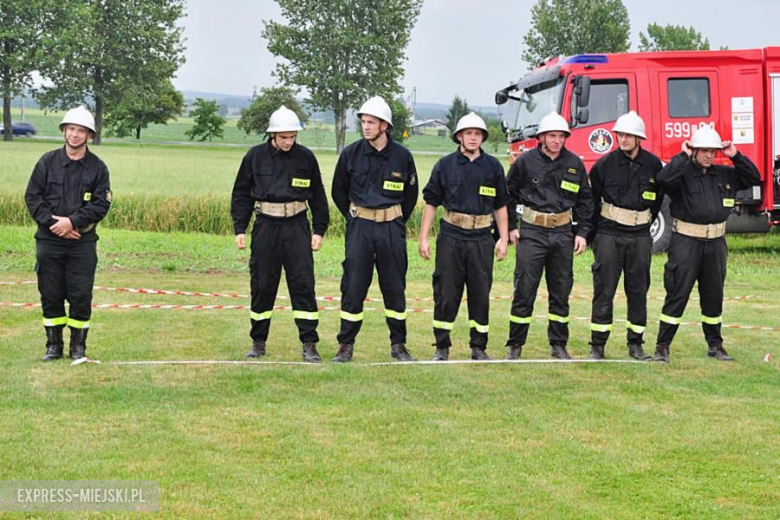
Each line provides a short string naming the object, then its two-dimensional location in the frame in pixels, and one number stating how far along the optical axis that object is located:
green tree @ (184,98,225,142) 95.50
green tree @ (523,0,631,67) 77.00
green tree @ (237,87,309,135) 86.81
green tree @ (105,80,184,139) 89.52
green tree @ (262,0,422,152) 79.81
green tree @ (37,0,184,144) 75.12
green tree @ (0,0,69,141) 71.44
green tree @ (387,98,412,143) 79.75
